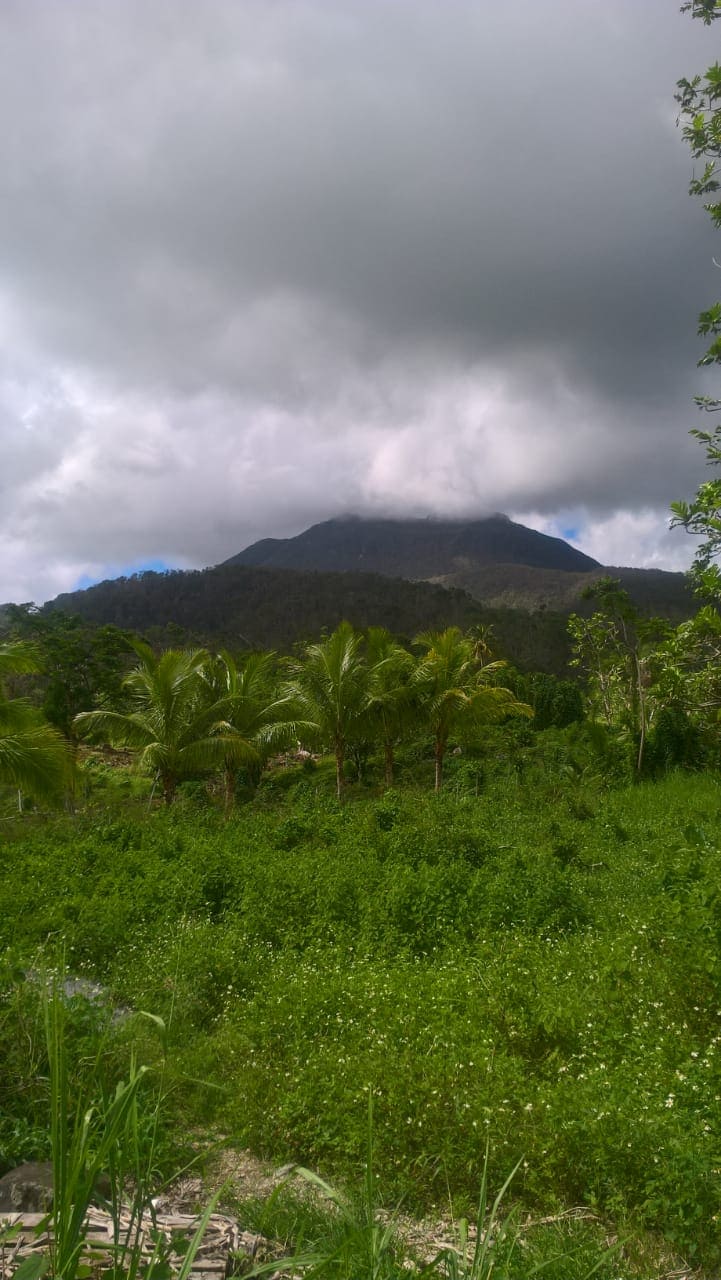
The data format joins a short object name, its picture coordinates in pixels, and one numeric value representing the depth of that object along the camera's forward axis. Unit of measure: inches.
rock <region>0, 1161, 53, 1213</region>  101.7
